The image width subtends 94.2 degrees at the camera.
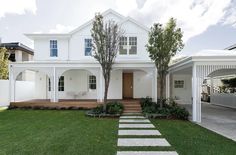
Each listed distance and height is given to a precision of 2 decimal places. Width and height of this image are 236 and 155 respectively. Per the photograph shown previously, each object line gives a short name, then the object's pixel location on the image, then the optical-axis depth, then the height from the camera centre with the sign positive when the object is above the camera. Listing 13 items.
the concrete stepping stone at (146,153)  3.08 -2.04
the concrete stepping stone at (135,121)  5.75 -2.13
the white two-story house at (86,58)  9.26 +1.92
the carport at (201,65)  5.64 +0.80
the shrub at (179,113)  6.16 -1.86
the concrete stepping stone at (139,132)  4.33 -2.09
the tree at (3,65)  11.14 +1.62
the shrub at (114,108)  6.77 -1.73
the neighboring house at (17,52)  12.79 +3.48
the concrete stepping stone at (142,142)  3.55 -2.06
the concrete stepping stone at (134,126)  5.07 -2.11
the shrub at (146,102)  7.81 -1.58
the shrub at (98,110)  6.73 -1.86
